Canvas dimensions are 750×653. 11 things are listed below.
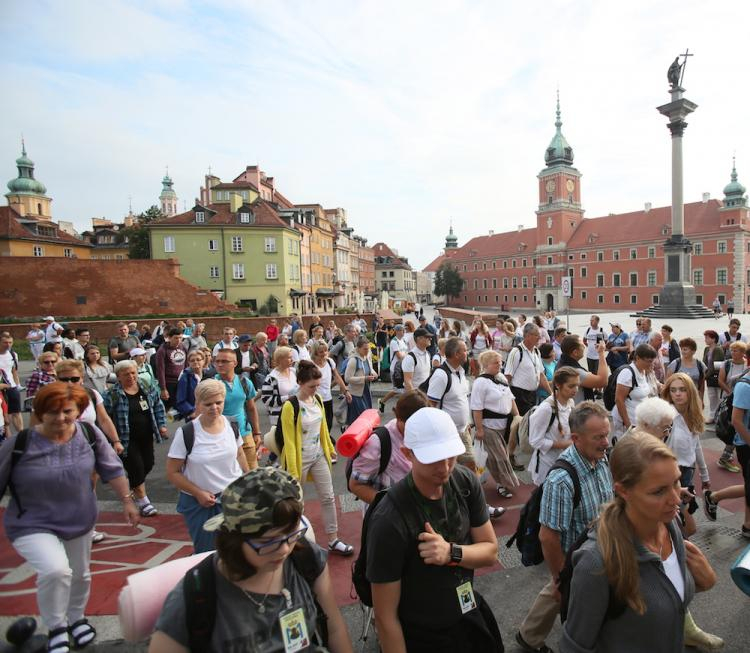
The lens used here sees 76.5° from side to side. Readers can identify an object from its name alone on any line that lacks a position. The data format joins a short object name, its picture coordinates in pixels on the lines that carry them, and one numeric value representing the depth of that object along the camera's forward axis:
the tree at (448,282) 101.75
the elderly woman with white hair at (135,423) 5.57
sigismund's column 38.12
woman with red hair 3.13
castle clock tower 81.69
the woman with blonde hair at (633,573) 1.88
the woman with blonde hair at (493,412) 5.48
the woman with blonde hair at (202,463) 3.66
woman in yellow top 4.54
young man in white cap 2.03
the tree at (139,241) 56.56
